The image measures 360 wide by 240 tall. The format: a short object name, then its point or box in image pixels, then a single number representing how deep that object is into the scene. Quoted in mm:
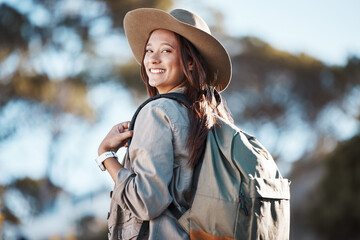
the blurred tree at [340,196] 10148
